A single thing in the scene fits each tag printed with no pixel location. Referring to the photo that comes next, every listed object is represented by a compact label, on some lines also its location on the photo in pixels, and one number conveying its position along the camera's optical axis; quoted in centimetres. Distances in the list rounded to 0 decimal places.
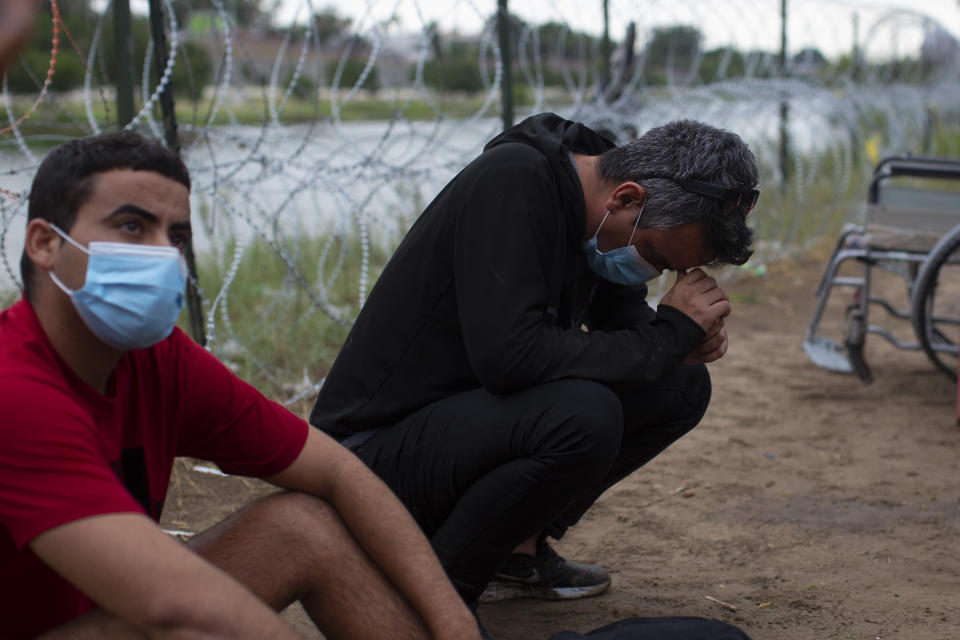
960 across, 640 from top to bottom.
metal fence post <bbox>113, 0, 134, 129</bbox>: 329
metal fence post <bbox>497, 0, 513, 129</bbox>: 470
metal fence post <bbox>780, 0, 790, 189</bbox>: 792
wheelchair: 414
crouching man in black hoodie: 212
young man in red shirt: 137
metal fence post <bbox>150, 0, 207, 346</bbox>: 341
